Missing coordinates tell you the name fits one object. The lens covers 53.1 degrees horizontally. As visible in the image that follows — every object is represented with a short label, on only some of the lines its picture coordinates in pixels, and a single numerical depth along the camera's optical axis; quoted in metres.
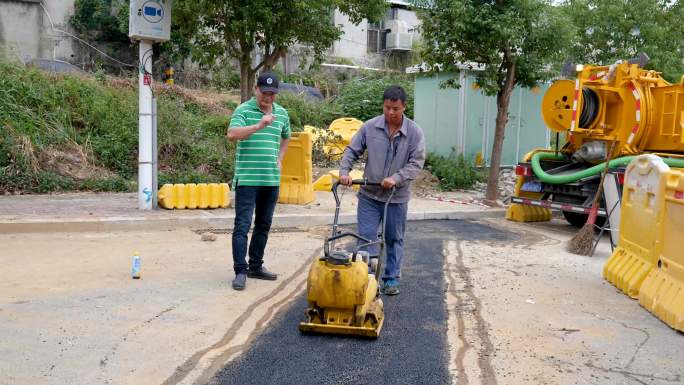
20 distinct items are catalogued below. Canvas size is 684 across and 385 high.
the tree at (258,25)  10.56
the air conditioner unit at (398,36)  33.69
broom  9.00
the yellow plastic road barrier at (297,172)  11.93
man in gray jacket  5.84
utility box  9.58
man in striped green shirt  6.19
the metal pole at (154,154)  10.05
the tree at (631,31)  16.31
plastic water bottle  6.50
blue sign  9.66
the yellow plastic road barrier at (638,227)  6.37
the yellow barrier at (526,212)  12.21
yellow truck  10.61
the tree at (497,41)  12.73
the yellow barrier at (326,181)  13.90
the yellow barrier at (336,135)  17.17
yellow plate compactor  4.75
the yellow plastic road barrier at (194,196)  10.48
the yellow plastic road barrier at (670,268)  5.62
